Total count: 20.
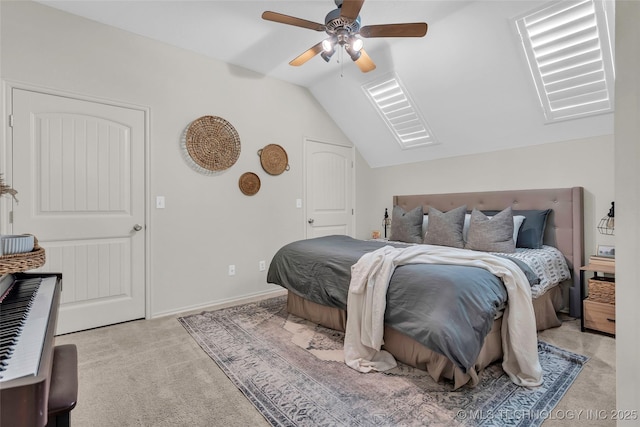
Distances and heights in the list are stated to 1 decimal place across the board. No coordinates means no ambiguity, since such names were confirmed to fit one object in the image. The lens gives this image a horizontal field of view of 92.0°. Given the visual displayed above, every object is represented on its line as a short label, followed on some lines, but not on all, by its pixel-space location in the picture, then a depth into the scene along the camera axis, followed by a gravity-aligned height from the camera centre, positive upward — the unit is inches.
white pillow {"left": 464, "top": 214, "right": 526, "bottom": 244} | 117.9 -5.7
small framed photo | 104.9 -13.7
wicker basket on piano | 41.6 -7.0
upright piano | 22.1 -12.9
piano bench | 33.7 -21.0
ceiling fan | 82.1 +52.2
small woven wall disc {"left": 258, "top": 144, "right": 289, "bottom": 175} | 146.9 +25.5
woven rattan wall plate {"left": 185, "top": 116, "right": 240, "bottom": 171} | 126.5 +29.2
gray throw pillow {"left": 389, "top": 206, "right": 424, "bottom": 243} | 142.5 -7.2
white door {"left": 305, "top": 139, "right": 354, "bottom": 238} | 166.7 +13.0
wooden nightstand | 94.7 -28.8
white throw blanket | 71.9 -24.6
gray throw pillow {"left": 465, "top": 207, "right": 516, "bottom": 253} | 112.0 -8.2
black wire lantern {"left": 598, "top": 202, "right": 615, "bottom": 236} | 106.1 -4.5
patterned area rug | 60.1 -39.8
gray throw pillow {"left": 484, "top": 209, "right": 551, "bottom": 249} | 116.1 -7.1
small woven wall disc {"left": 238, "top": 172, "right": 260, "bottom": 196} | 140.4 +13.0
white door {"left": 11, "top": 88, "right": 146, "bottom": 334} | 96.5 +4.8
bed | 67.2 -22.0
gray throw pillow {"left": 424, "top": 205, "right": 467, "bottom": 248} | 125.1 -7.0
